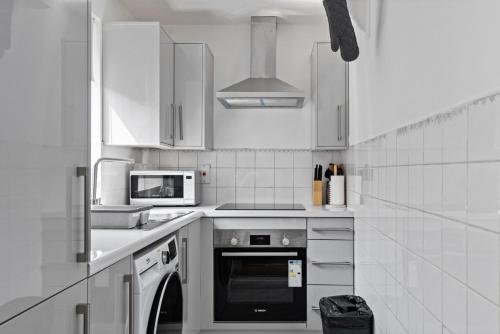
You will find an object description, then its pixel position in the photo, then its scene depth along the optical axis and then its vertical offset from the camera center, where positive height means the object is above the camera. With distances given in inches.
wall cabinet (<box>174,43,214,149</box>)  137.3 +20.3
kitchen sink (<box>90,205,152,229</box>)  85.4 -9.2
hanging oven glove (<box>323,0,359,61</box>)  87.3 +25.8
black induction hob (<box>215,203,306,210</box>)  129.6 -11.2
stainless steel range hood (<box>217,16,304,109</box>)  131.4 +23.2
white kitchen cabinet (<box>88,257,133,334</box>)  57.0 -17.1
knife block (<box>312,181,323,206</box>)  144.8 -7.7
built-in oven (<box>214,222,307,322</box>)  124.0 -28.0
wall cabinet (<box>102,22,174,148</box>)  123.0 +22.1
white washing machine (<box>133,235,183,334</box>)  71.2 -20.4
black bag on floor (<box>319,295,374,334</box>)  84.9 -26.9
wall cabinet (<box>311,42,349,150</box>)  135.3 +20.1
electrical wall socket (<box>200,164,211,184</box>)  151.6 -2.1
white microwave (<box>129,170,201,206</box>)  133.4 -6.1
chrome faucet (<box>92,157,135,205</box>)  84.8 -0.5
